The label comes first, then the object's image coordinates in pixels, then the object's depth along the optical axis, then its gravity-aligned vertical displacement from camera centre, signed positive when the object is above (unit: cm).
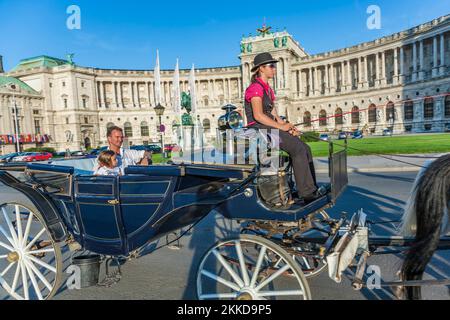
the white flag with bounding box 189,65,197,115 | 2694 +383
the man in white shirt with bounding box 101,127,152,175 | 462 -25
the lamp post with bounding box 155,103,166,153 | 2109 +173
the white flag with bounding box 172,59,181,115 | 2709 +359
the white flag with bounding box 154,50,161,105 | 2513 +507
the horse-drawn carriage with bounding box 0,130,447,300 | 255 -76
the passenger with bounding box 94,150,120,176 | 379 -31
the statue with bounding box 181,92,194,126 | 2639 +231
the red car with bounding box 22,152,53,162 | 3253 -166
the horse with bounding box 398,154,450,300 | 242 -78
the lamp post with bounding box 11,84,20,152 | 5588 +856
